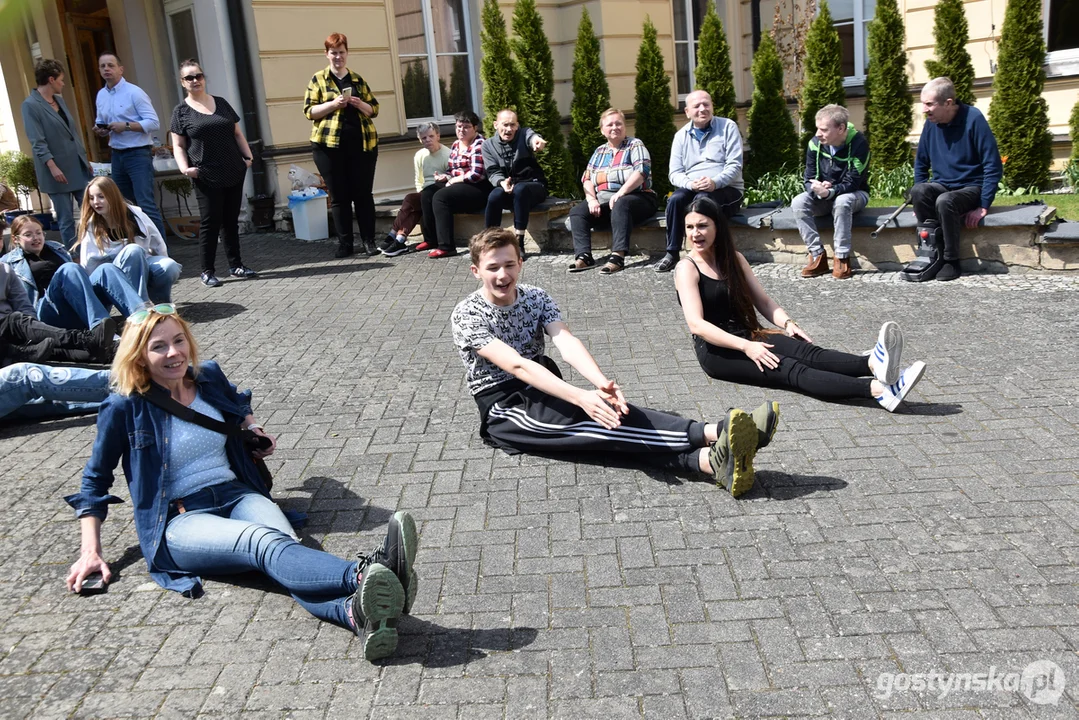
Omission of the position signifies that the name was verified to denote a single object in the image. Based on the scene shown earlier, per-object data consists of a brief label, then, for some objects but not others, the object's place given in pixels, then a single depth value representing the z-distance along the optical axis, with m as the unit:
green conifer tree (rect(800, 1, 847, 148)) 12.12
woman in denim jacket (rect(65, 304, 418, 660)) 3.96
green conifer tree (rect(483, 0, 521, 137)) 12.70
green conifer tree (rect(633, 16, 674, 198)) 13.56
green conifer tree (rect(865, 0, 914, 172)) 11.86
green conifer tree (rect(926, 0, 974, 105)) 11.48
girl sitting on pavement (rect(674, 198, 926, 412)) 5.80
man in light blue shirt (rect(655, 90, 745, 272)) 9.78
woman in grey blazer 10.00
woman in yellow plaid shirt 11.07
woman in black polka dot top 10.04
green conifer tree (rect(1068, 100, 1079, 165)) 11.10
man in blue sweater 8.53
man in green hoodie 9.05
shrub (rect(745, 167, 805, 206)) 11.96
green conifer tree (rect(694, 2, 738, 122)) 13.28
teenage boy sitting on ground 4.64
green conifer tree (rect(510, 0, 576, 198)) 12.80
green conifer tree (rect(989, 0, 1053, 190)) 10.87
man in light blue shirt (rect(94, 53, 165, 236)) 10.60
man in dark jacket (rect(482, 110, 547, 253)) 10.73
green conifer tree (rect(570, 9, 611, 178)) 13.30
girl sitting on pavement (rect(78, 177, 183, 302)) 8.03
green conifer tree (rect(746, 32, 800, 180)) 13.39
